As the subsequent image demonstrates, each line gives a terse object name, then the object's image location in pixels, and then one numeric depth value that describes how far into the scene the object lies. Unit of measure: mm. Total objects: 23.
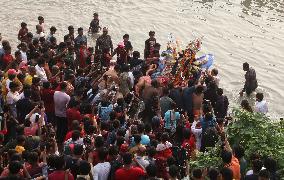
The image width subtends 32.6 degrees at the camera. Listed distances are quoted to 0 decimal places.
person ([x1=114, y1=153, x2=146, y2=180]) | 8648
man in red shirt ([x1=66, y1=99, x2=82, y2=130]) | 10914
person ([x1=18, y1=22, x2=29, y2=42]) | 16031
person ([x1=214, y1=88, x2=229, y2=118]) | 12594
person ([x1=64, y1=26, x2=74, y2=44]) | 15422
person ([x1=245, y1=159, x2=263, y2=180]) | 8766
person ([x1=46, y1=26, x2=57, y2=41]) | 15391
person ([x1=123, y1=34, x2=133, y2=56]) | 15930
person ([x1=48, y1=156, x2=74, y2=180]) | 8227
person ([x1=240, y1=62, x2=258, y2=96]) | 15331
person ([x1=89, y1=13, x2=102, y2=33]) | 20297
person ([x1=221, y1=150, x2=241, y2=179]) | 8938
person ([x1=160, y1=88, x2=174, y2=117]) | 12109
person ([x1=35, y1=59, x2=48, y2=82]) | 12766
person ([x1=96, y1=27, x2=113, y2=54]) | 16531
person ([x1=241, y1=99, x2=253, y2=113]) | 11537
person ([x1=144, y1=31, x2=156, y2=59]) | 15984
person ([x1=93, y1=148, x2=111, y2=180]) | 8789
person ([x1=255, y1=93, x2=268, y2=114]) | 12477
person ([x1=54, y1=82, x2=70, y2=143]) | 11461
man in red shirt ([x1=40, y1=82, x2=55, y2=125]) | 11672
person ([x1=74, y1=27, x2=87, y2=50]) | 15772
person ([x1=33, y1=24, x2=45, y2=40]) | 15941
